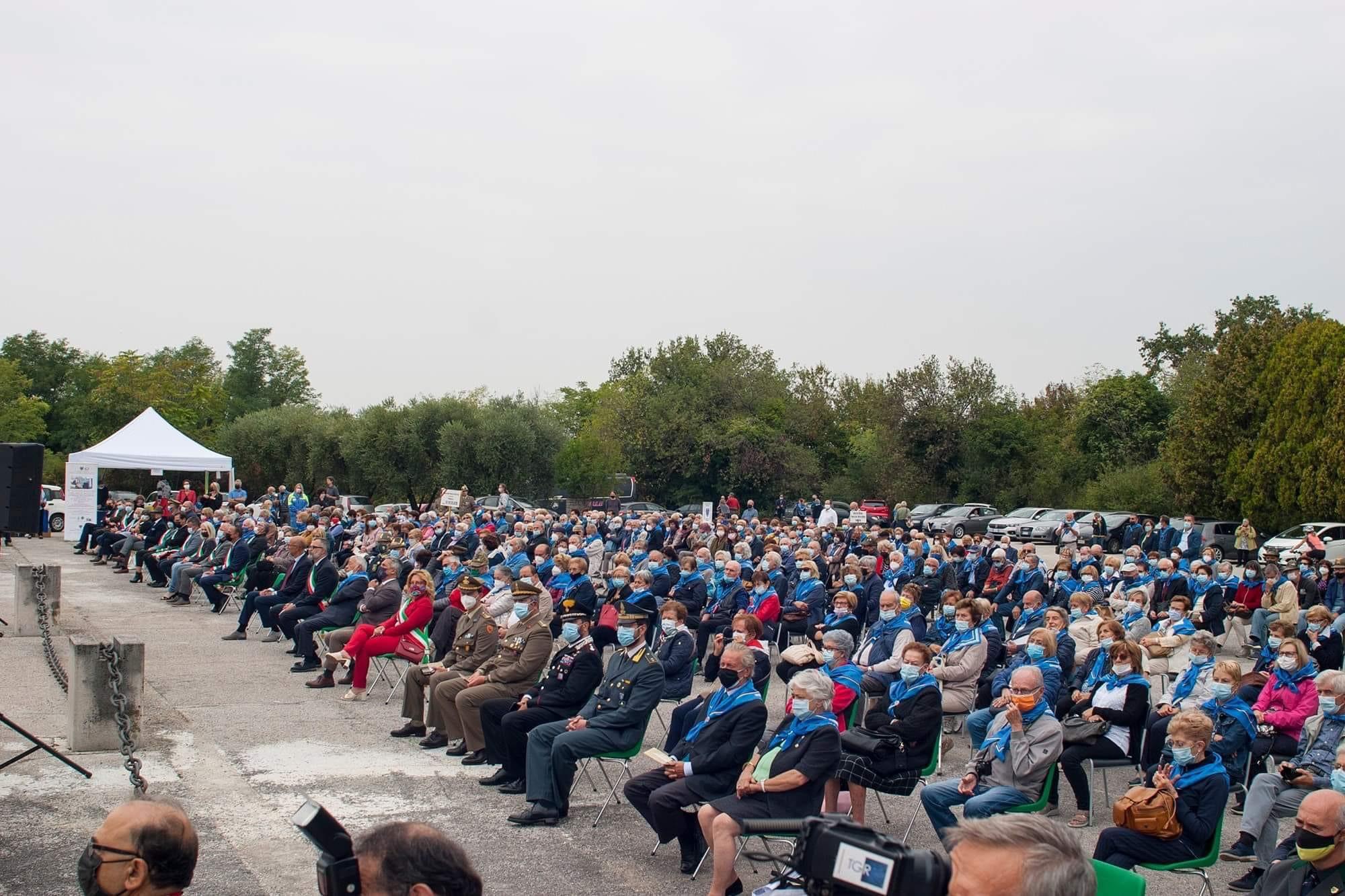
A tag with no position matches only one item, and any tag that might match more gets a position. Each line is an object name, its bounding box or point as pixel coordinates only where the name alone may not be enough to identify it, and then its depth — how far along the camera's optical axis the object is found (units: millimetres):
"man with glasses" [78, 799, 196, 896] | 3301
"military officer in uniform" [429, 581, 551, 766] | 9164
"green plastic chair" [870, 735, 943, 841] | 7562
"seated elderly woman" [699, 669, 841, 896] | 6172
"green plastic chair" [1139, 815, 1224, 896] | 6051
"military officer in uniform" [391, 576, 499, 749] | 9977
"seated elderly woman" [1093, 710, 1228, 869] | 6066
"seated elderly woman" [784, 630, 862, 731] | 8617
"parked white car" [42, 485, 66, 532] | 33094
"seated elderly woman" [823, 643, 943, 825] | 7305
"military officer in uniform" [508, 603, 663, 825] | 7672
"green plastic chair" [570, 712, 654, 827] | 7867
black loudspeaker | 9773
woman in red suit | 11672
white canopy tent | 28812
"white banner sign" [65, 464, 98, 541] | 28781
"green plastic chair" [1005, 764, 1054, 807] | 6859
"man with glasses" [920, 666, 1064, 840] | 6906
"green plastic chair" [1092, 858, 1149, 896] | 4473
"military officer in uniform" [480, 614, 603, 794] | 8414
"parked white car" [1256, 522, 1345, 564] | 30953
